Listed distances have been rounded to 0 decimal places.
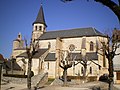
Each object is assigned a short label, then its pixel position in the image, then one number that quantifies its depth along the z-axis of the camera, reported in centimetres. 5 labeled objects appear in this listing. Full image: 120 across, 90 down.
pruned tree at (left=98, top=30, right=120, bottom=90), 1227
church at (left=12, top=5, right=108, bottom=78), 2957
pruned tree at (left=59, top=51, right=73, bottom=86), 1972
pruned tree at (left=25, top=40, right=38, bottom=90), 1459
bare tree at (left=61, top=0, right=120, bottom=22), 359
